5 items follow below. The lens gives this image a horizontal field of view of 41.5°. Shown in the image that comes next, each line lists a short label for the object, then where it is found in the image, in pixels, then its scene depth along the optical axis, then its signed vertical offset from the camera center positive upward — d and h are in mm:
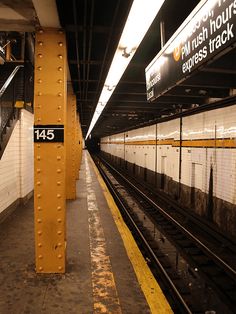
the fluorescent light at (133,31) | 2977 +1366
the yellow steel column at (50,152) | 3895 -50
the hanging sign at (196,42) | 2547 +1084
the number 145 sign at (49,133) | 3920 +184
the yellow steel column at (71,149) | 8781 -23
